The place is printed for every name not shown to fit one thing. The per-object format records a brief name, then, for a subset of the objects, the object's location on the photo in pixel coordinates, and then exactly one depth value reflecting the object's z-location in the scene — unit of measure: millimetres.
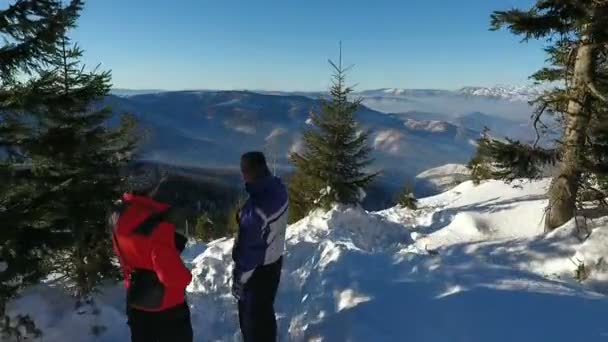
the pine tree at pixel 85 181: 9245
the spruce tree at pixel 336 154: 18453
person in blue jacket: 4680
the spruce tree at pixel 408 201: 20138
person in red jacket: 3986
